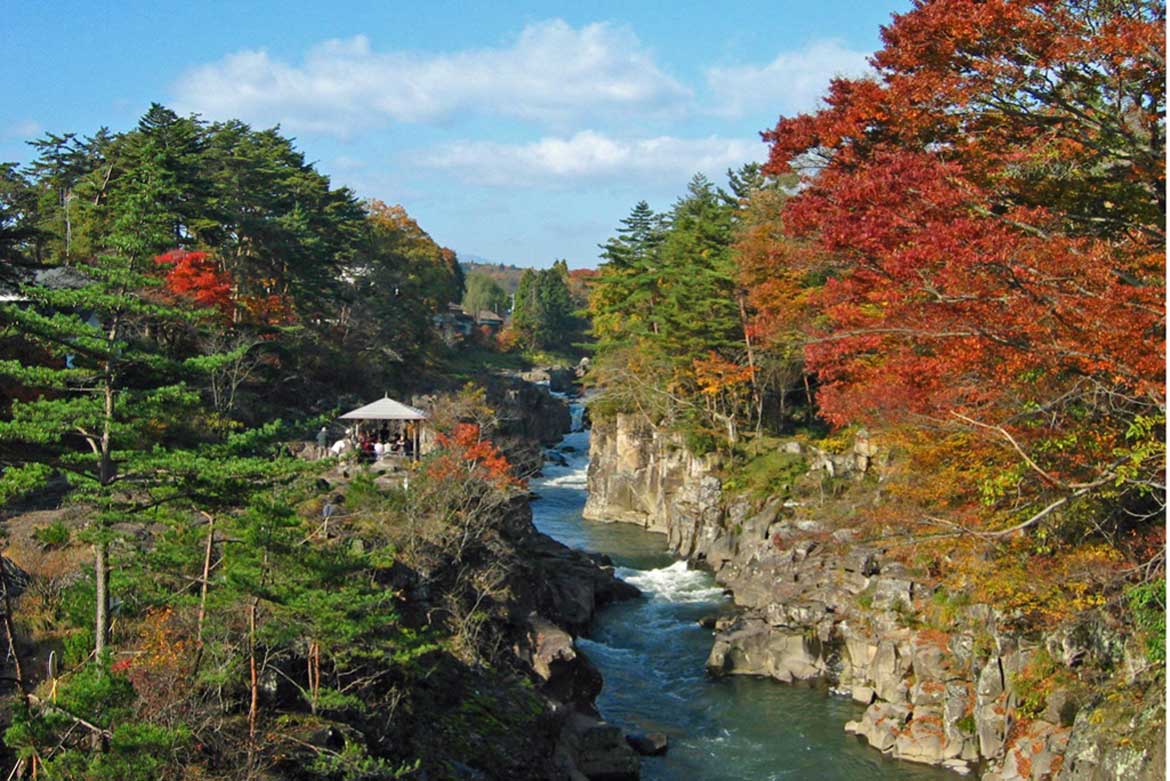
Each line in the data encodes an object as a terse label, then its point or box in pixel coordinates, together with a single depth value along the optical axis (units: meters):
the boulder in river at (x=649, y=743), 21.94
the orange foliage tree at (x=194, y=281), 33.09
